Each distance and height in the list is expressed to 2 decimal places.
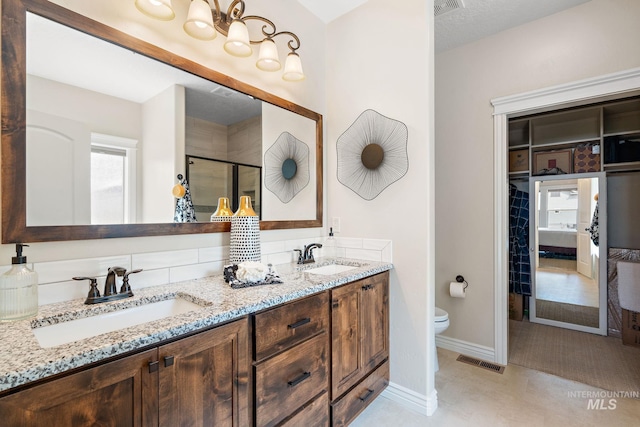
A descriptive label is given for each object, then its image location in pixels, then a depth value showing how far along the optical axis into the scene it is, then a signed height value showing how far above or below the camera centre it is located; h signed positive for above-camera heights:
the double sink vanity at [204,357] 0.72 -0.47
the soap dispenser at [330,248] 2.33 -0.28
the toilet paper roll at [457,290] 2.62 -0.70
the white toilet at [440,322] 2.34 -0.89
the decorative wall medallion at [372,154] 2.03 +0.44
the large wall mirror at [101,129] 1.05 +0.39
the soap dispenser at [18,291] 0.92 -0.25
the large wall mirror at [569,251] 3.05 -0.44
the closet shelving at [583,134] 2.93 +0.88
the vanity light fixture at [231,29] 1.32 +0.96
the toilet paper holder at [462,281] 2.68 -0.64
